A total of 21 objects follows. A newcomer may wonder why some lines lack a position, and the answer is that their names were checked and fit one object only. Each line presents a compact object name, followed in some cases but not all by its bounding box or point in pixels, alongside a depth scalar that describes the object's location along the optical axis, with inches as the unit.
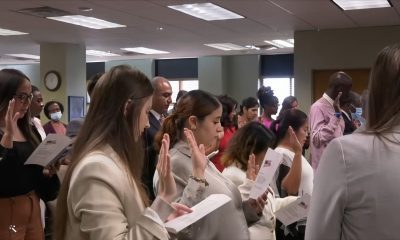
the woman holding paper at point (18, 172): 90.8
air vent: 253.3
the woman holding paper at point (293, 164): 120.3
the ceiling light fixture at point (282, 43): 380.8
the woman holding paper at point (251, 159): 101.1
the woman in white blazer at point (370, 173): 50.2
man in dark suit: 120.0
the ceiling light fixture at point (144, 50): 421.7
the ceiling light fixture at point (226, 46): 397.1
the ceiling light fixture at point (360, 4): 240.7
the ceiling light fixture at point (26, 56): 456.4
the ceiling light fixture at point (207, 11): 249.1
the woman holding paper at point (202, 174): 77.9
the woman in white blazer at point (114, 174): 53.3
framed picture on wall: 391.2
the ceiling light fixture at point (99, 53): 434.0
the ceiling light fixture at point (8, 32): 327.3
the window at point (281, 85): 476.1
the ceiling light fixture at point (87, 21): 280.2
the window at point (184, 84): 510.2
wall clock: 385.1
